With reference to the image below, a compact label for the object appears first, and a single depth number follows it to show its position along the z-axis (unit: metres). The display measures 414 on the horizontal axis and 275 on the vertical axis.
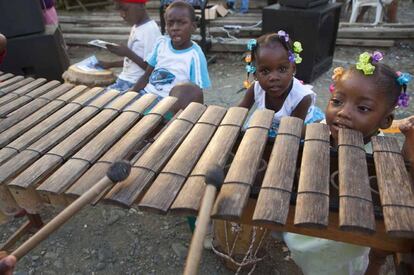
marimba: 1.21
